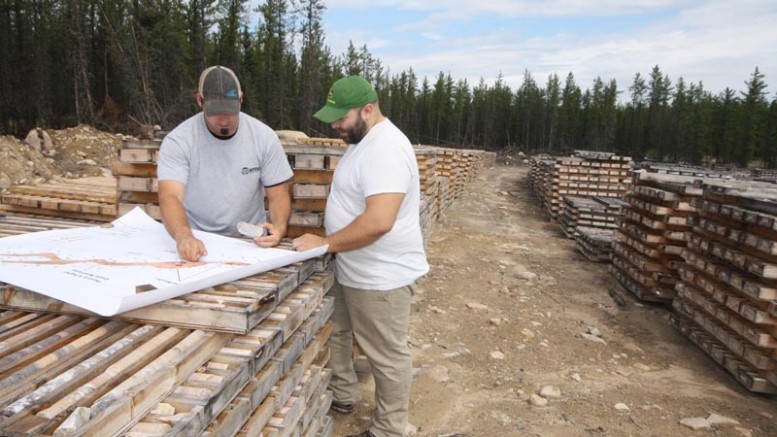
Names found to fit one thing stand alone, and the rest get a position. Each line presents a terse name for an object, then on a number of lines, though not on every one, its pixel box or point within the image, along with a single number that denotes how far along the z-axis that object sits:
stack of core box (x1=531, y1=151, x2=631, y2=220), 15.67
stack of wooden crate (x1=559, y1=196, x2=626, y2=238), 12.69
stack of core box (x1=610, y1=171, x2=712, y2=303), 7.41
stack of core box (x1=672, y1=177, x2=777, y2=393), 4.85
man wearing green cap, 2.76
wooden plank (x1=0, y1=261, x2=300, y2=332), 1.75
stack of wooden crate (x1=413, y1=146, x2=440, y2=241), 7.92
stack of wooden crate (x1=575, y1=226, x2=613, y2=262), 10.40
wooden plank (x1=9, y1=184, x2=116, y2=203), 4.56
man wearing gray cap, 2.77
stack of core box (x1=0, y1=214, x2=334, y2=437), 1.24
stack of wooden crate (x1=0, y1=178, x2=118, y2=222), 4.40
